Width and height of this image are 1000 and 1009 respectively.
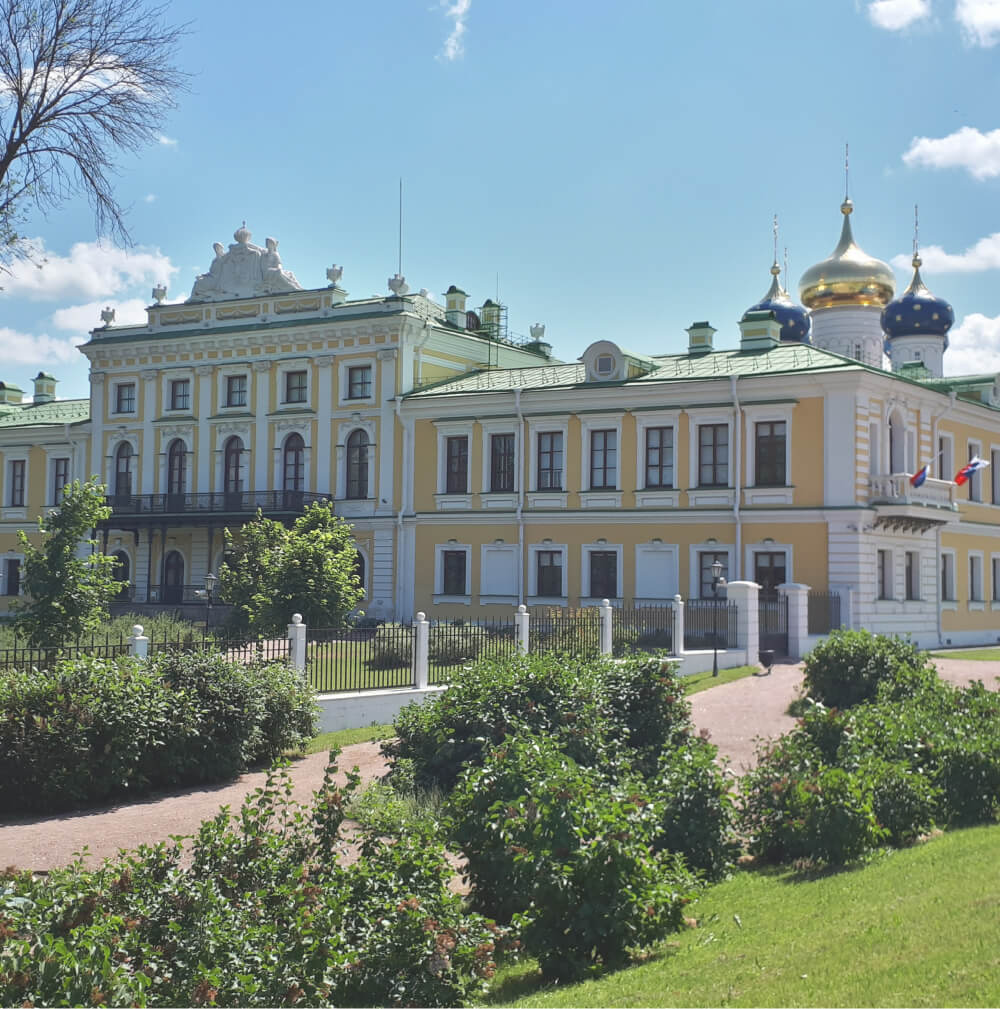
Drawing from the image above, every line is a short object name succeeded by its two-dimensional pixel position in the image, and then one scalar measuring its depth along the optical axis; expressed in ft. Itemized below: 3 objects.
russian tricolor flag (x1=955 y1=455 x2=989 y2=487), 94.94
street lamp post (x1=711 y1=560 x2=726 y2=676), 75.61
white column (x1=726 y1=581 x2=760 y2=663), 80.02
